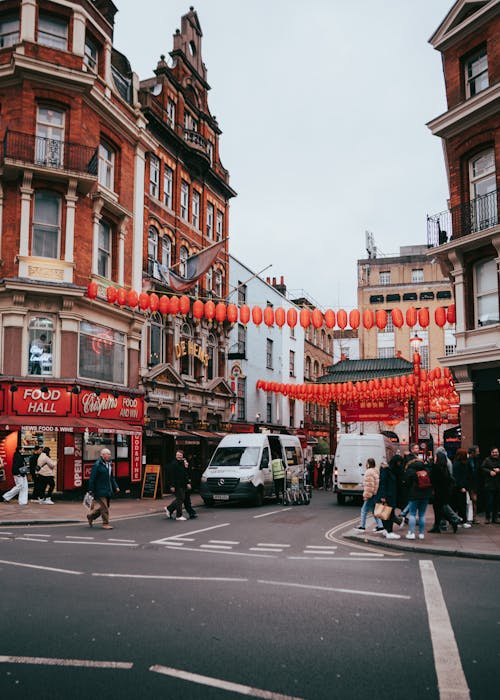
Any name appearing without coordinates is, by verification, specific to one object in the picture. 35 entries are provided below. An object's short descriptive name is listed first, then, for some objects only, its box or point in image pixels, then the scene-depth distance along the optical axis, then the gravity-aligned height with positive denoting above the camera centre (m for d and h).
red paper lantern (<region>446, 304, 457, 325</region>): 20.25 +3.76
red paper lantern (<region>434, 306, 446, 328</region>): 20.16 +3.73
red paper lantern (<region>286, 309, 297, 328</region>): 19.94 +3.72
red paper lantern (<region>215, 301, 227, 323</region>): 21.20 +4.11
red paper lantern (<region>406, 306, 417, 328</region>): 18.88 +3.53
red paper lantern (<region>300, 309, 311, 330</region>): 19.56 +3.60
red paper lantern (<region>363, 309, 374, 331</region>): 20.41 +3.68
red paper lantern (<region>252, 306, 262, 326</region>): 20.09 +3.80
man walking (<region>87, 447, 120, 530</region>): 14.42 -1.06
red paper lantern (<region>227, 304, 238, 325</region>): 21.07 +4.08
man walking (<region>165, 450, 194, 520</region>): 16.34 -1.10
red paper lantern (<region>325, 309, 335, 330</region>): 19.55 +3.60
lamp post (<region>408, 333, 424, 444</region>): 26.21 +2.88
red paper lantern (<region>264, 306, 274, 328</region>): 20.30 +3.79
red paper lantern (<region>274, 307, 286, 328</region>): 20.58 +3.82
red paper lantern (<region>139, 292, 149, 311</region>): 20.33 +4.29
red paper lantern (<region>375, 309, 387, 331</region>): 20.31 +3.65
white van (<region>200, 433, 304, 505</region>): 20.67 -1.01
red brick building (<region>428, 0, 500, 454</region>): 19.00 +6.95
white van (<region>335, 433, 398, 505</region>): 22.59 -0.71
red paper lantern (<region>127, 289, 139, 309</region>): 20.61 +4.44
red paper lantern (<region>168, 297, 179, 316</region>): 20.66 +4.22
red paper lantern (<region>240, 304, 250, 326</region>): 19.88 +3.81
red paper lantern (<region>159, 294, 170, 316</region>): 20.65 +4.25
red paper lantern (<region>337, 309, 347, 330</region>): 19.20 +3.51
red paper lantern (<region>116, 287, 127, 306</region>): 20.73 +4.54
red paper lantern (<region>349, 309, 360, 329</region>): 19.14 +3.51
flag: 24.94 +6.52
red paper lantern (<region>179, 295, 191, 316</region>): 20.56 +4.24
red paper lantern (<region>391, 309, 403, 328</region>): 20.17 +3.70
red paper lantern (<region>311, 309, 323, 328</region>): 19.92 +3.68
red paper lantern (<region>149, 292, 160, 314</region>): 20.25 +4.26
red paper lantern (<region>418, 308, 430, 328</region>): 19.88 +3.65
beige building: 64.56 +14.41
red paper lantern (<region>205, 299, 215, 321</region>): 21.34 +4.20
